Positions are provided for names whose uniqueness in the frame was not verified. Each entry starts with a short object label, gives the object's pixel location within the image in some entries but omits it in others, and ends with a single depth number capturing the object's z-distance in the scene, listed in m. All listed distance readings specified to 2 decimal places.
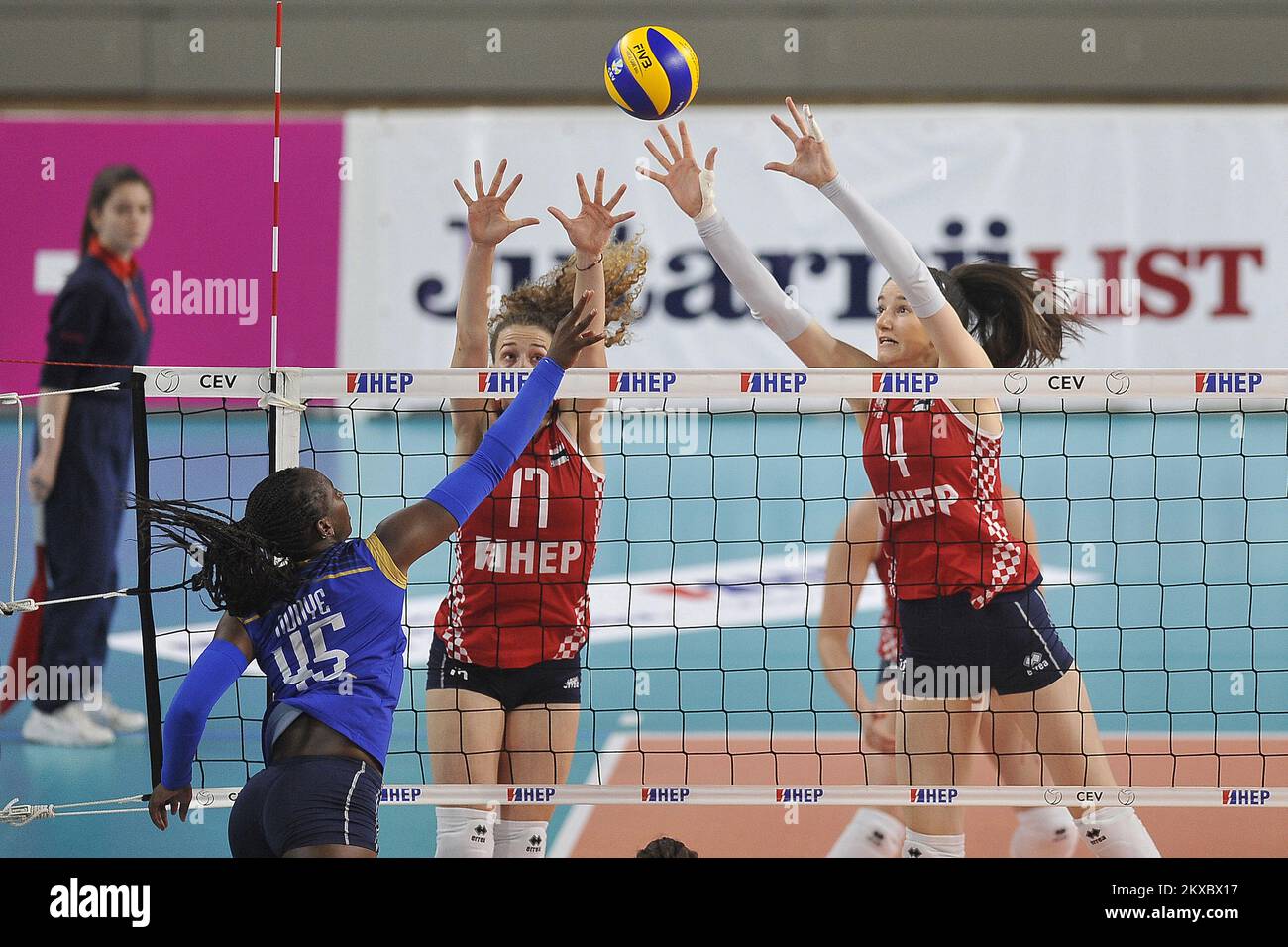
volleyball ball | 9.02
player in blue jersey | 5.28
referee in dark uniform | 11.98
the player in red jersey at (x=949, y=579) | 7.46
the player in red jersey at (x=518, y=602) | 7.34
